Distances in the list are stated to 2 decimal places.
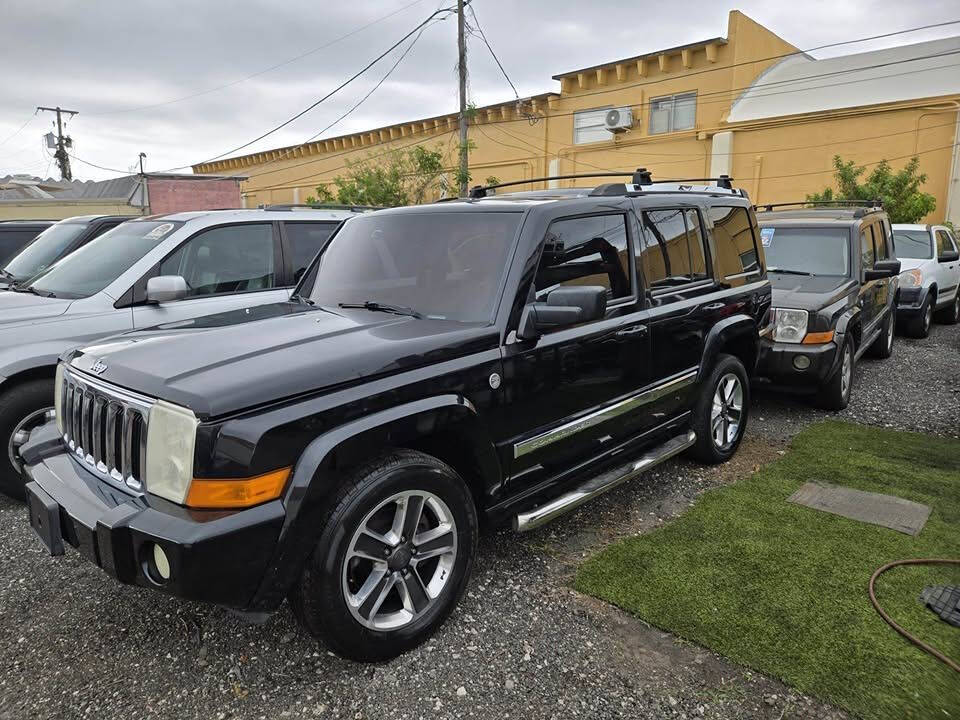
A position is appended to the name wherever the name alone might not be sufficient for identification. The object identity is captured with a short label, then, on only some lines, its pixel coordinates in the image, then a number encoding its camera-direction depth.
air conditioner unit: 21.33
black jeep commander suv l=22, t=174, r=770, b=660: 2.33
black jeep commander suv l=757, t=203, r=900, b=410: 5.92
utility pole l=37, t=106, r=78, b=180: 46.19
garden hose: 2.73
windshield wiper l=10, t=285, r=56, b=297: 5.04
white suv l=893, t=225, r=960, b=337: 10.10
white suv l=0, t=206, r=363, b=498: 4.25
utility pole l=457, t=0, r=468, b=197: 17.80
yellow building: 16.31
